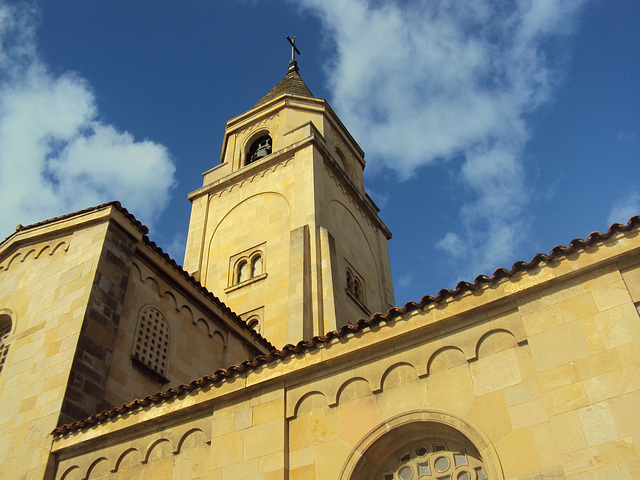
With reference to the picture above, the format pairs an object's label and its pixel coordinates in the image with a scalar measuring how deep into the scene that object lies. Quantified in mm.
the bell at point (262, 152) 25128
